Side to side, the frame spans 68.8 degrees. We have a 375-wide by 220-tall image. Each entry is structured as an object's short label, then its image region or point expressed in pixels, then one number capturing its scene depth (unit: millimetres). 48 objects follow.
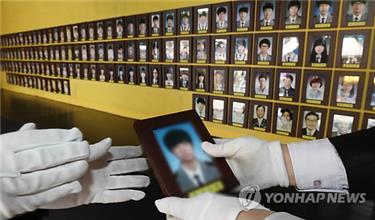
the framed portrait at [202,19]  1534
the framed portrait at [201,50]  1570
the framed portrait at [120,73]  2080
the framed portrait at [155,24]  1772
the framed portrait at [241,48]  1420
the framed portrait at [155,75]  1854
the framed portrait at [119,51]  2033
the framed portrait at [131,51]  1956
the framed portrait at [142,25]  1854
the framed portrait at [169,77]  1771
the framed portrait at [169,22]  1694
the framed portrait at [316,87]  1224
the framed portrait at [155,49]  1805
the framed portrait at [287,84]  1298
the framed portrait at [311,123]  1269
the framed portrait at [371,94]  1117
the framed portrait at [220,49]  1501
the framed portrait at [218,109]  1579
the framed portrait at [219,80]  1543
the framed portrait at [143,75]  1936
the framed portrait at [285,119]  1338
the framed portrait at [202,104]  1655
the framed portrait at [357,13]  1081
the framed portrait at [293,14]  1229
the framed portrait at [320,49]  1184
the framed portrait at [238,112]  1495
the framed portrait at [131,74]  2008
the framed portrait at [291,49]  1258
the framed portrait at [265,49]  1336
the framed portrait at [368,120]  1141
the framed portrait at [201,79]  1614
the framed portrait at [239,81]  1461
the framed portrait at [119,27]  1995
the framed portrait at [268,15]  1303
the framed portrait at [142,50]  1895
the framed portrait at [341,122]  1187
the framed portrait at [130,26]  1929
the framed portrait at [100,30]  2143
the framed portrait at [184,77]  1695
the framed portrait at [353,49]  1109
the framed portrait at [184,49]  1651
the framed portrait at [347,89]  1148
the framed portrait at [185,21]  1610
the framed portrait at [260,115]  1415
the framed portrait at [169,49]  1727
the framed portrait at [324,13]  1153
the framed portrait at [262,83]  1379
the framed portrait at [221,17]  1464
